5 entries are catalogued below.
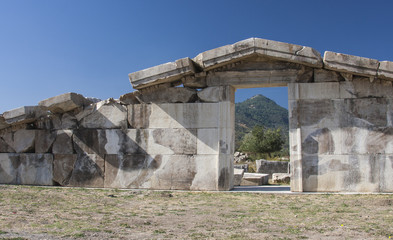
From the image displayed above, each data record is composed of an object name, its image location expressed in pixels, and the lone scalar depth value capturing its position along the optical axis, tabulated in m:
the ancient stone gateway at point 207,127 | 8.34
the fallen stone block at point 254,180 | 11.78
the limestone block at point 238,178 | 11.51
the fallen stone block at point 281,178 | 12.69
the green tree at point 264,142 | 30.66
